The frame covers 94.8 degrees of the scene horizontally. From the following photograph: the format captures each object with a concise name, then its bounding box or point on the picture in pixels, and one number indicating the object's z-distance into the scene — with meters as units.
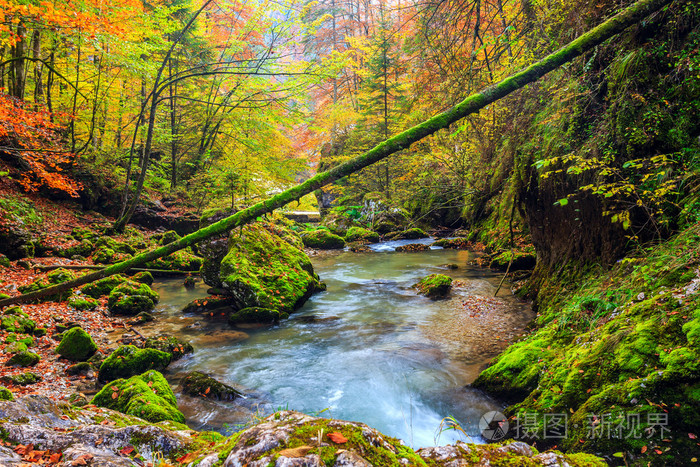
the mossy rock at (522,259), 9.16
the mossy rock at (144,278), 10.05
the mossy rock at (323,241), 18.75
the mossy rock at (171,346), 5.72
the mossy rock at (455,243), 15.90
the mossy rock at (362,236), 19.69
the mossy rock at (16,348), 4.92
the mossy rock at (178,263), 11.20
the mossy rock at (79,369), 4.84
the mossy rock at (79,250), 10.02
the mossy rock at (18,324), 5.48
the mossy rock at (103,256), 10.02
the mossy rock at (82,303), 7.29
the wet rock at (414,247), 16.42
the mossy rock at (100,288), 8.13
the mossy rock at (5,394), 2.28
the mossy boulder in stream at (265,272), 7.68
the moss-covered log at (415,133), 3.04
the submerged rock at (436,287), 8.80
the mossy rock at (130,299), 7.65
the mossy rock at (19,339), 5.18
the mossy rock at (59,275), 7.60
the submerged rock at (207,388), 4.63
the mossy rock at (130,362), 4.80
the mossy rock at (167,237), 13.10
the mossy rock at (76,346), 5.21
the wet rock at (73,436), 1.61
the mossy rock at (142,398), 3.42
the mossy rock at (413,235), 19.27
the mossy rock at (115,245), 11.11
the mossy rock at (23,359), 4.70
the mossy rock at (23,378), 4.18
